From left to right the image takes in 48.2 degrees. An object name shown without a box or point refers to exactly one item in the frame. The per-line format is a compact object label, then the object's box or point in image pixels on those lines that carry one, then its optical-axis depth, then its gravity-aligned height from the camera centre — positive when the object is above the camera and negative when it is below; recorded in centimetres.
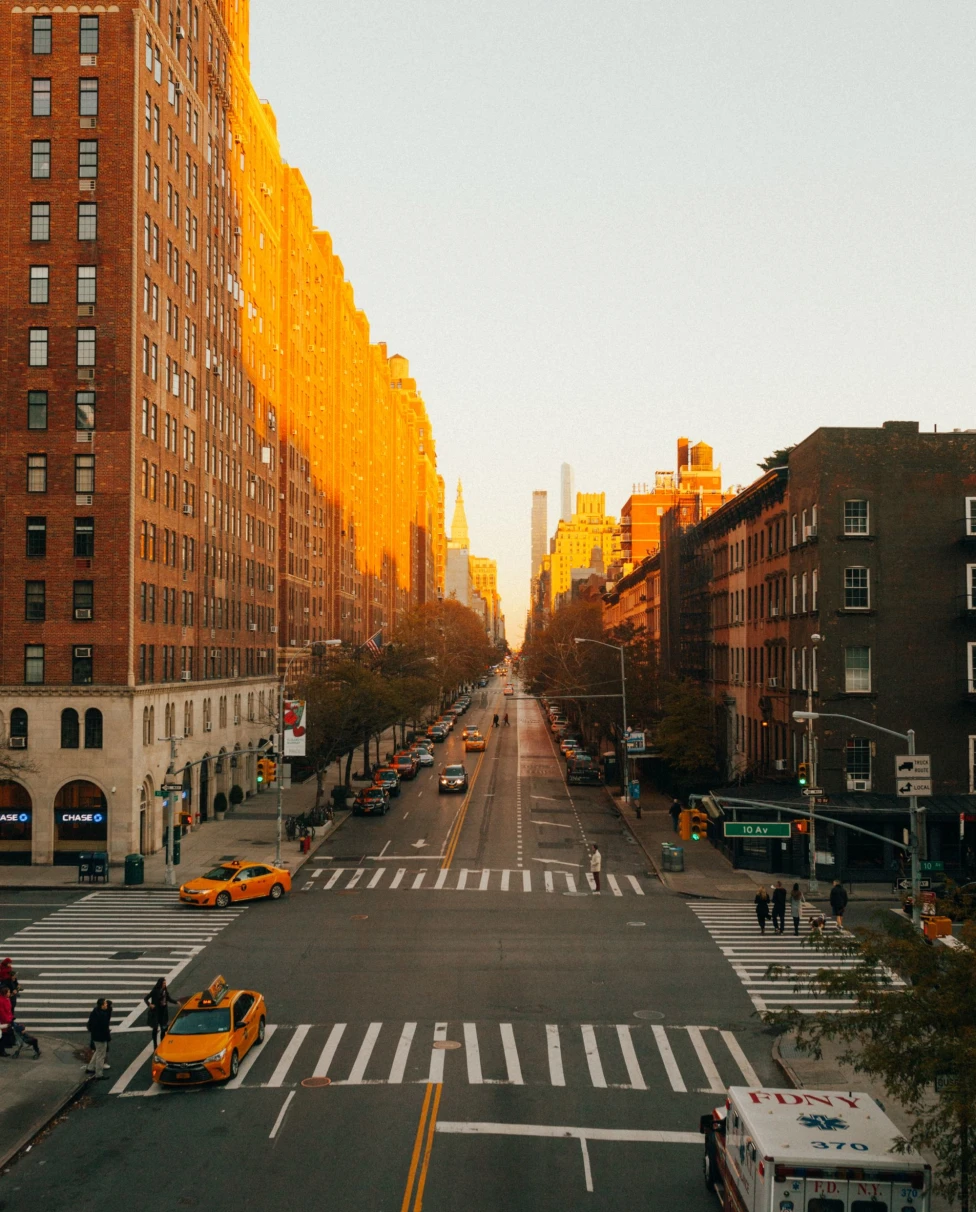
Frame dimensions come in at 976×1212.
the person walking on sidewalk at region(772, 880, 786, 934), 3665 -886
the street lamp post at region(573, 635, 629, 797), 7062 -794
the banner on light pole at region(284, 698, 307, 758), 4934 -366
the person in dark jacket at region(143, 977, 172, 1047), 2391 -790
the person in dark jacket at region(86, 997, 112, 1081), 2214 -779
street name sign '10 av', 4069 -679
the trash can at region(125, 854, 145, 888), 4525 -915
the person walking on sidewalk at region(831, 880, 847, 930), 3775 -877
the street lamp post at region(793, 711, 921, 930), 3166 -556
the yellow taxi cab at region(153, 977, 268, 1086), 2177 -802
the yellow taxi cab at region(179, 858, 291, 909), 4059 -893
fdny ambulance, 1384 -664
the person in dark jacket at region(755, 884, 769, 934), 3659 -873
